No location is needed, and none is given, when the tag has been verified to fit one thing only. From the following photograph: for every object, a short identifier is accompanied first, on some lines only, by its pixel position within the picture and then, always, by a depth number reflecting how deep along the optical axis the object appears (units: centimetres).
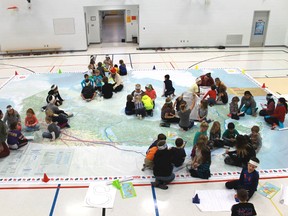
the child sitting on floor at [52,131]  788
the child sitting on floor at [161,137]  618
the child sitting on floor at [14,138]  738
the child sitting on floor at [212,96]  1008
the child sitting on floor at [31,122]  834
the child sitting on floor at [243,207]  457
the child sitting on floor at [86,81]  1085
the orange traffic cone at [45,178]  636
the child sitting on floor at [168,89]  1063
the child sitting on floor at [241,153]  639
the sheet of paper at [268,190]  590
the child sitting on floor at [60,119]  839
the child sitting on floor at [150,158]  636
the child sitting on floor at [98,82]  1137
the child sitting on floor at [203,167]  611
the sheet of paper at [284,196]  569
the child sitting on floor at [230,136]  738
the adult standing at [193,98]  888
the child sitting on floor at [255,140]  696
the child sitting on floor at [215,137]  731
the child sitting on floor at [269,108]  881
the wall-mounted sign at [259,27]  1939
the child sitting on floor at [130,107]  933
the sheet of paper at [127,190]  594
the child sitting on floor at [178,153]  648
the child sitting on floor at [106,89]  1070
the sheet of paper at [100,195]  569
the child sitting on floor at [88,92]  1058
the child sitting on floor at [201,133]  684
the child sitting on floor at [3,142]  710
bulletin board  1841
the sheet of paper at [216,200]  555
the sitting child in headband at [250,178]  532
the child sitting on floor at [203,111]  858
